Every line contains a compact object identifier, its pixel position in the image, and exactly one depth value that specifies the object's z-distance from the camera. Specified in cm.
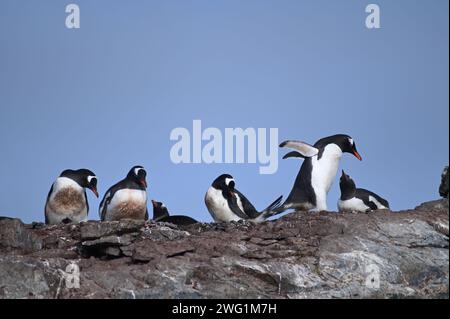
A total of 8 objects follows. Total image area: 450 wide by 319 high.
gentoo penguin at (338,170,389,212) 1355
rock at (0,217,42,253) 1090
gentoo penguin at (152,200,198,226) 1215
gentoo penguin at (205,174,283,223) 1328
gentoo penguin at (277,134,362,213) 1314
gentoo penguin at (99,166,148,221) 1265
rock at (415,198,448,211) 1188
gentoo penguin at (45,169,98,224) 1283
